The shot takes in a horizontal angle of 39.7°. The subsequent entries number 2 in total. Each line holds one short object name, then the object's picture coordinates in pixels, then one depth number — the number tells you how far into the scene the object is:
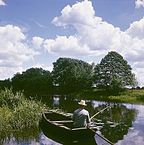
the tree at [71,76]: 54.05
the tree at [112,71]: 48.96
